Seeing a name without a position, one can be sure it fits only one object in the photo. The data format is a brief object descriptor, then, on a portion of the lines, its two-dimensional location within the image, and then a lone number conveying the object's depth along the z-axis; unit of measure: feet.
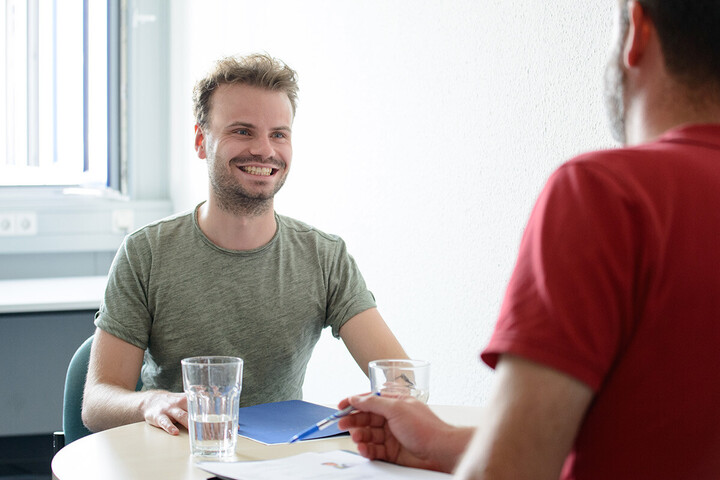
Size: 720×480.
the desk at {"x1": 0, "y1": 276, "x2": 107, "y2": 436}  10.40
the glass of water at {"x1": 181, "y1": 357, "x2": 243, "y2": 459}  3.55
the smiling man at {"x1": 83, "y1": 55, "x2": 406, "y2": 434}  5.33
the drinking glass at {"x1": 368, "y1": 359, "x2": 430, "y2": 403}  3.84
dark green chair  5.23
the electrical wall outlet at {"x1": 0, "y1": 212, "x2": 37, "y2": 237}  11.13
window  11.69
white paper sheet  3.19
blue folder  3.88
